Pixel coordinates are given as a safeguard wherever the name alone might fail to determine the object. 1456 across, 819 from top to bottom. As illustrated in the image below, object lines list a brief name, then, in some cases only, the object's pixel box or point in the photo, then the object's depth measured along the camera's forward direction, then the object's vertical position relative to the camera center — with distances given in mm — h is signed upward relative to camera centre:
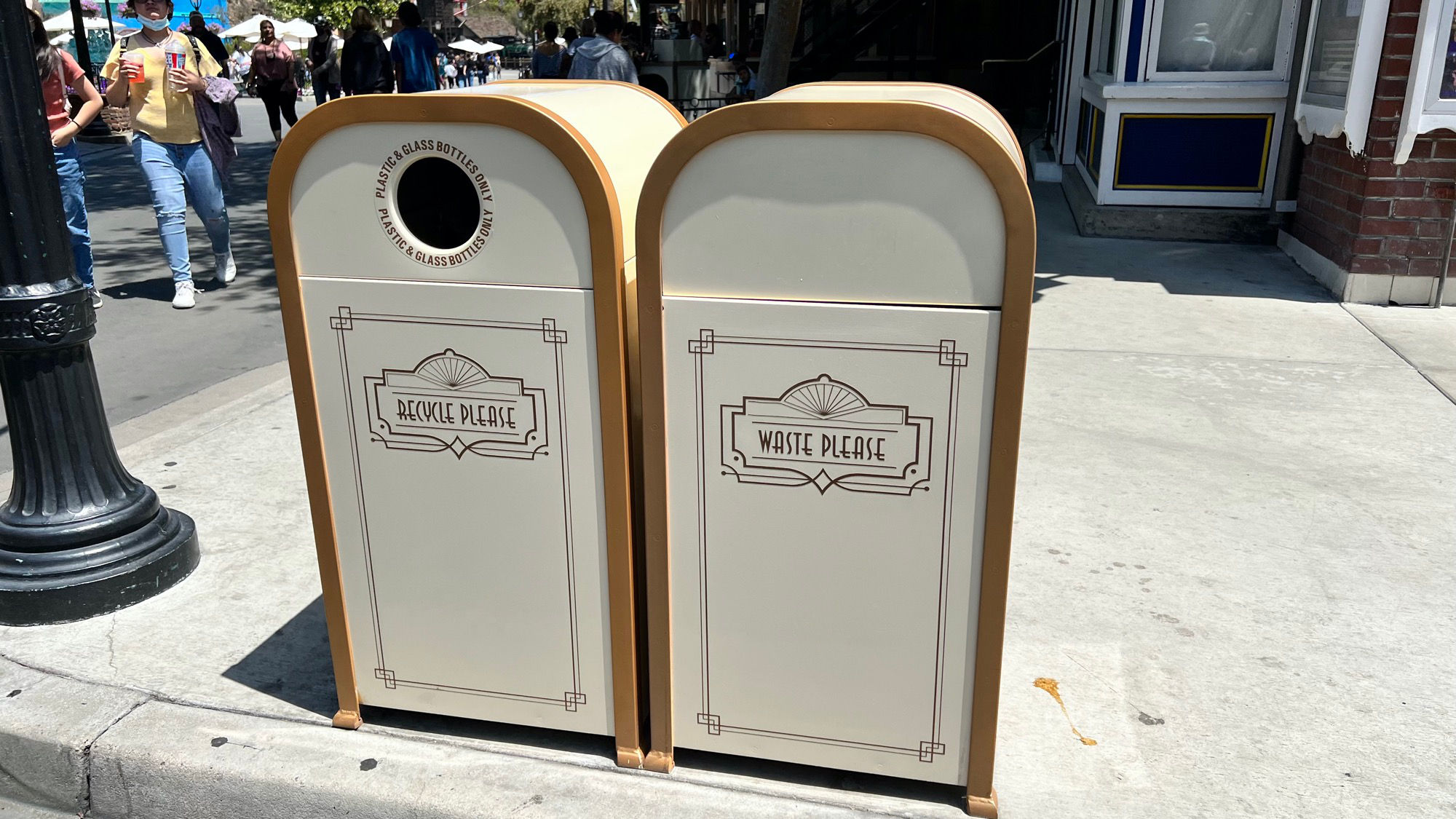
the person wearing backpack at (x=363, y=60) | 11953 -450
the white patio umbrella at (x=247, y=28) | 38288 -353
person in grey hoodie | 9016 -371
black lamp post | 3145 -1238
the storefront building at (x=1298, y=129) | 6367 -800
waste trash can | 2066 -783
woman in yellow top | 6574 -528
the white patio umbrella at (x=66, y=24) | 41562 -130
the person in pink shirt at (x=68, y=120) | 6160 -534
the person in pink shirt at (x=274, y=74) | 16172 -782
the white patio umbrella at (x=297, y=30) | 39875 -432
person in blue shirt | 11656 -371
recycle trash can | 2242 -762
